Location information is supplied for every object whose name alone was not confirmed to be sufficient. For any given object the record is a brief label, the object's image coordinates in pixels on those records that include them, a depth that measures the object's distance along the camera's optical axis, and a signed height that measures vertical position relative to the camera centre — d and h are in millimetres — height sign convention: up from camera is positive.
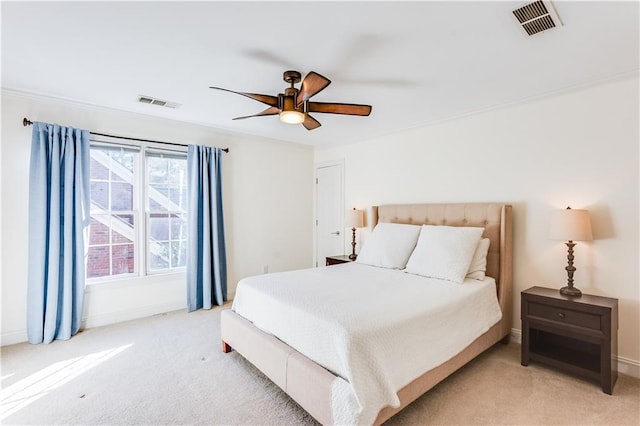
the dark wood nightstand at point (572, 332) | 2223 -892
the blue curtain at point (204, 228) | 3988 -203
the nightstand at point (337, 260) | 4348 -652
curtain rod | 3012 +857
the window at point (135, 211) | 3555 +8
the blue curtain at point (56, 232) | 3020 -201
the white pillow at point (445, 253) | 2811 -367
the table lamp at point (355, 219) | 4414 -82
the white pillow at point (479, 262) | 2898 -452
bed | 1676 -791
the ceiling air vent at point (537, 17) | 1675 +1111
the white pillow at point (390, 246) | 3326 -358
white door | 5035 +18
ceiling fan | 2407 +853
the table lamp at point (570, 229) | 2463 -117
